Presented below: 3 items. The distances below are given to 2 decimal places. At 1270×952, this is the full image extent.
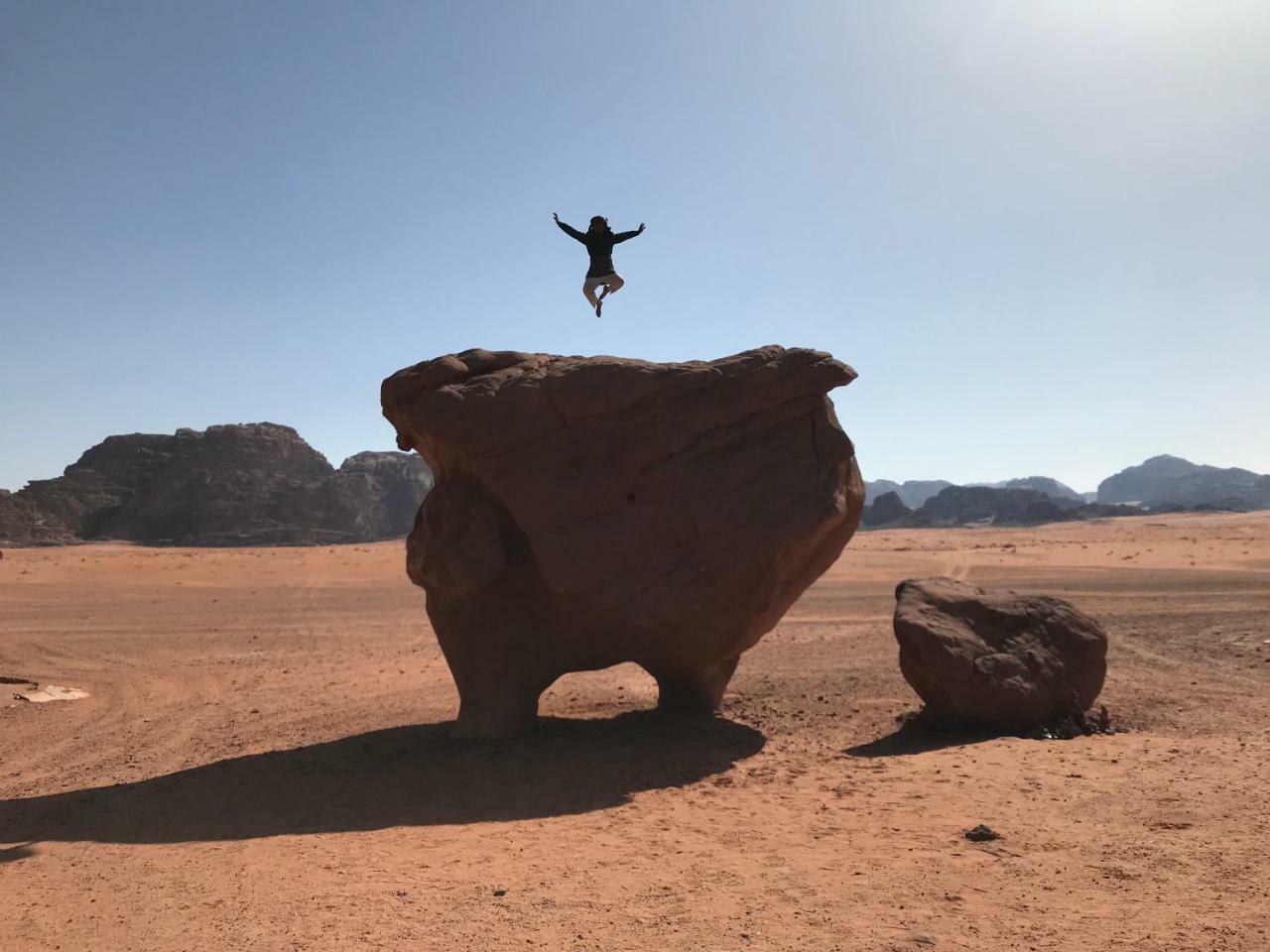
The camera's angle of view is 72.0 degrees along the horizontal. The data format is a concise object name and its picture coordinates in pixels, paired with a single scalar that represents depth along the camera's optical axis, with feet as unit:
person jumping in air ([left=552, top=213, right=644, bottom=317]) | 36.22
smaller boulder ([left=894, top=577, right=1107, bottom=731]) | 36.63
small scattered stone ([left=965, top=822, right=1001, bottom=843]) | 23.20
